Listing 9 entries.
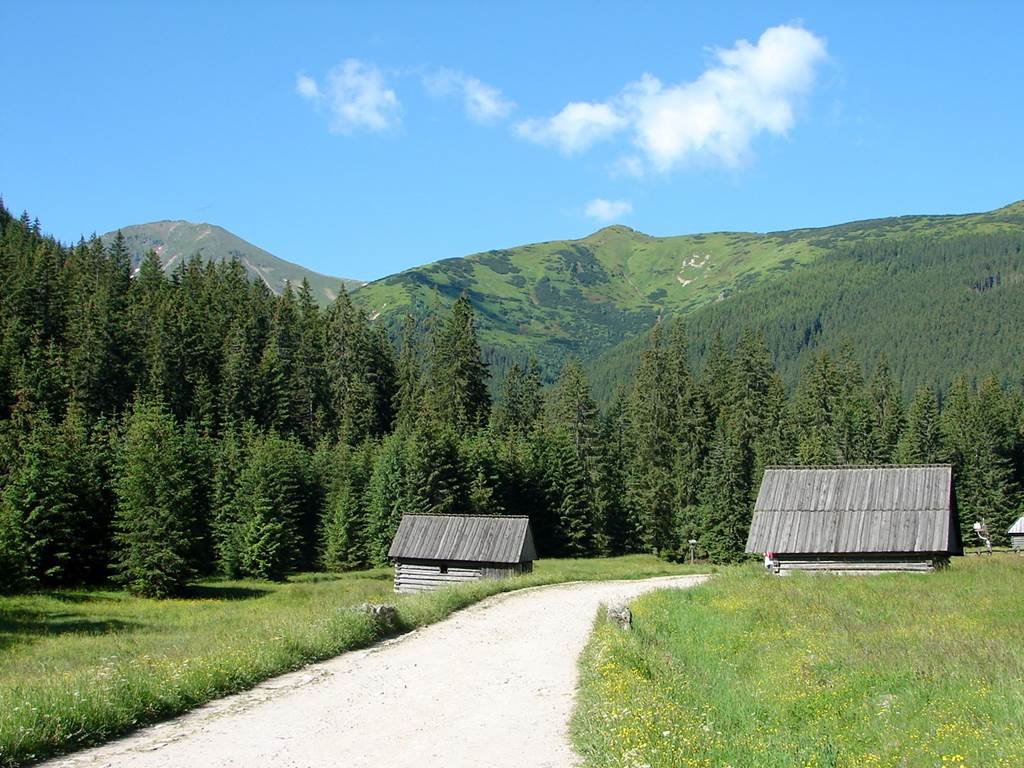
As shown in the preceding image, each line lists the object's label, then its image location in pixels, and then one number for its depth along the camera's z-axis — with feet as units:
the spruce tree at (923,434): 294.46
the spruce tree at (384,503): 242.99
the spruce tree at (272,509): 223.30
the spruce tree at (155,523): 180.04
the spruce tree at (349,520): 246.47
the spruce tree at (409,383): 305.84
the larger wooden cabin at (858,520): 126.31
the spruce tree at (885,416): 295.69
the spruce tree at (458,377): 308.81
